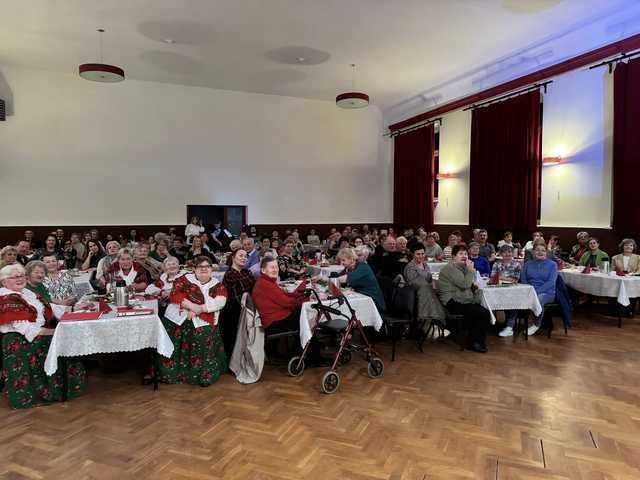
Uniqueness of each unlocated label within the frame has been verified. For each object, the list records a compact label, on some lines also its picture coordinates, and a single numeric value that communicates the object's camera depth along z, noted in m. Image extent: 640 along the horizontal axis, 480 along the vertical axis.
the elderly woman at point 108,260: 5.38
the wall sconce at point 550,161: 8.63
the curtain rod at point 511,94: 8.83
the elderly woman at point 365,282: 4.77
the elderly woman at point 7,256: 4.92
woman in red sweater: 4.12
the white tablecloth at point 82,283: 5.56
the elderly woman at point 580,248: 7.46
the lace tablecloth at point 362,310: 4.31
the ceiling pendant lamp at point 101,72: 7.93
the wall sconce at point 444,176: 11.54
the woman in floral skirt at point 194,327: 3.99
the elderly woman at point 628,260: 6.33
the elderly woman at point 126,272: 4.86
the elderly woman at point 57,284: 4.45
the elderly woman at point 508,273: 5.67
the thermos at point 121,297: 3.91
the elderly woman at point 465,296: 5.07
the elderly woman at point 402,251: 5.92
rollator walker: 3.90
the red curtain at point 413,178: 12.30
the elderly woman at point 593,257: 6.84
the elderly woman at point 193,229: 11.50
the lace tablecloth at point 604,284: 5.79
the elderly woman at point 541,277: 5.55
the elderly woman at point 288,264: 6.24
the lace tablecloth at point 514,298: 5.27
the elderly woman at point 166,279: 4.62
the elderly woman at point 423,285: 4.98
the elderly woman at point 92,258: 6.66
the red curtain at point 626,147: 7.25
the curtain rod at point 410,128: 12.01
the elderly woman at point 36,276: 3.82
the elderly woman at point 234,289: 4.50
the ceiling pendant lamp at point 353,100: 9.73
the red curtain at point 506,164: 9.08
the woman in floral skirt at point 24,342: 3.42
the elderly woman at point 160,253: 6.59
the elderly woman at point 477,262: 6.61
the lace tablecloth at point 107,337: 3.48
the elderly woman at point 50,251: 7.70
